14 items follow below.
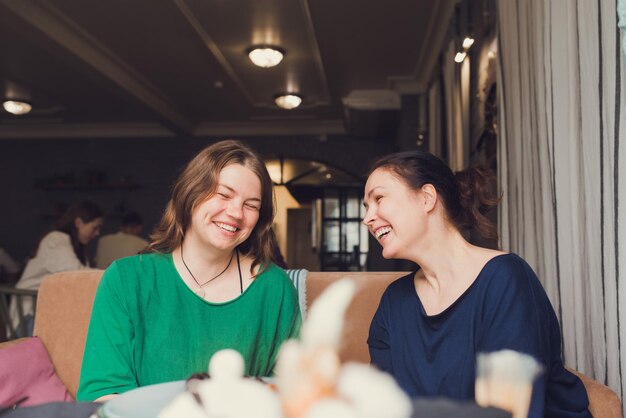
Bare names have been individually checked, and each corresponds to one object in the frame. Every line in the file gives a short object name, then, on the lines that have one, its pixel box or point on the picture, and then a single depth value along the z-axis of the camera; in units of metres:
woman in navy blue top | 1.27
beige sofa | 2.05
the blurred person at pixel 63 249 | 3.94
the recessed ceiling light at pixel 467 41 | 2.84
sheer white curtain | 1.35
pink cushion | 1.80
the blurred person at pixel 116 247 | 5.48
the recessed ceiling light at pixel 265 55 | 5.03
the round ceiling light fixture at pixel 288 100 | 6.29
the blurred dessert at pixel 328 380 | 0.28
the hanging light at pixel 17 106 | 6.59
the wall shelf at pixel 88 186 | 8.29
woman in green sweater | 1.47
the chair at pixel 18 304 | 3.09
